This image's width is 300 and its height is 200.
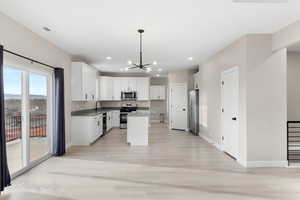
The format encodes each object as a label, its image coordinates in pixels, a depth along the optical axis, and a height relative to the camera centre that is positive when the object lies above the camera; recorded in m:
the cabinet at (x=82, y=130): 5.68 -0.86
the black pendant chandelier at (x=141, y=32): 3.64 +1.32
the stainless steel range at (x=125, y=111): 8.84 -0.50
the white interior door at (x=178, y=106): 8.45 -0.26
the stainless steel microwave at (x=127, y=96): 9.12 +0.21
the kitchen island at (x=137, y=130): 5.80 -0.89
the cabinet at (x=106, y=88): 8.90 +0.58
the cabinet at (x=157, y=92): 10.62 +0.45
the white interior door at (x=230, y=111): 4.29 -0.26
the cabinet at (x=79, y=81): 5.74 +0.59
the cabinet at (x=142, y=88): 9.25 +0.59
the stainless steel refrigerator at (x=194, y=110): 7.39 -0.41
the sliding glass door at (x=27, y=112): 3.44 -0.23
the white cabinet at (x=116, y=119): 9.01 -0.86
